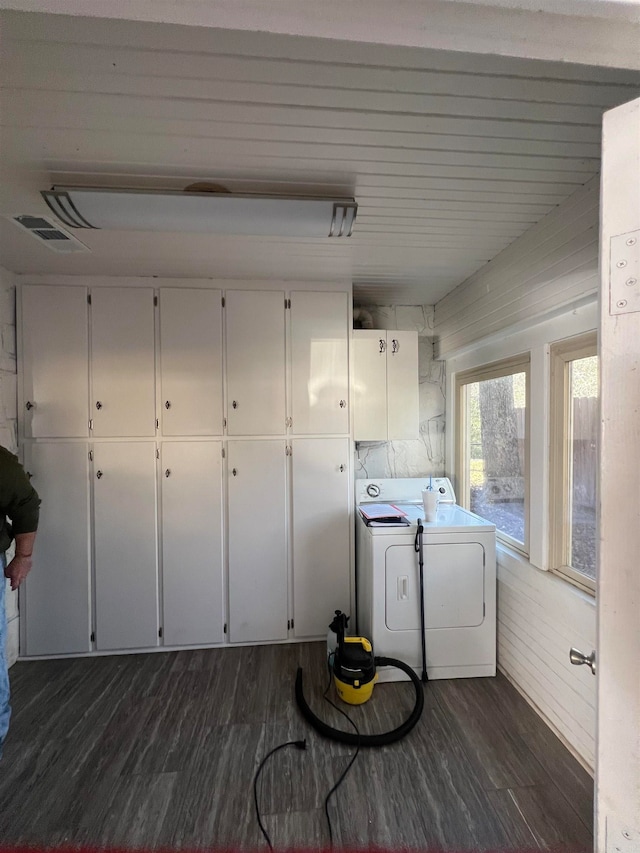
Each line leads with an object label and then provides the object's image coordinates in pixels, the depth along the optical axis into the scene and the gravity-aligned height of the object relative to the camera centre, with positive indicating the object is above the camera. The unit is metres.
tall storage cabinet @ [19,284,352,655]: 2.26 -0.28
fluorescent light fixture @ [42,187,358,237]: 1.33 +0.86
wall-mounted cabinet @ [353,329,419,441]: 2.59 +0.28
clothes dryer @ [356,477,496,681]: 2.07 -1.06
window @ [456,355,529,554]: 2.15 -0.17
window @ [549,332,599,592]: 1.67 -0.20
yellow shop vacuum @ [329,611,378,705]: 1.84 -1.36
